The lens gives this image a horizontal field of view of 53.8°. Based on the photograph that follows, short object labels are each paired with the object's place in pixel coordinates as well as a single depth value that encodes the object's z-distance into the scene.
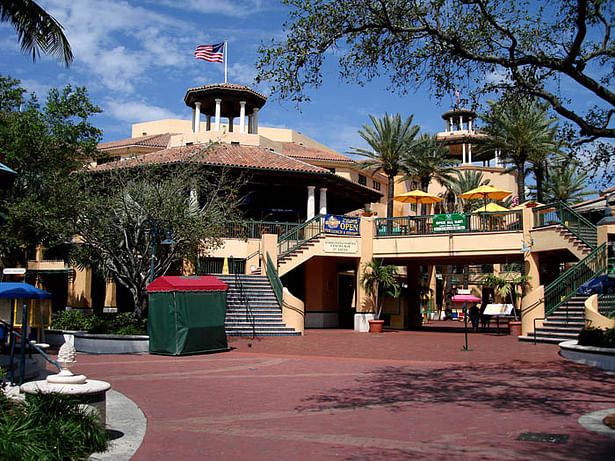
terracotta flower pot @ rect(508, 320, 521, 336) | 27.97
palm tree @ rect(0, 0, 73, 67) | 14.41
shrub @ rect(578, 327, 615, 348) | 16.48
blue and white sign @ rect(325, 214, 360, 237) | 29.95
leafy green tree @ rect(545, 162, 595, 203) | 50.84
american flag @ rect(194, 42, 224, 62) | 37.66
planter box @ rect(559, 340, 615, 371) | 15.61
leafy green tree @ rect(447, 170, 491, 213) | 56.75
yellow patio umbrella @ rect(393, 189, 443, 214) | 33.81
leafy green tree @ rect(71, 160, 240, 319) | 20.86
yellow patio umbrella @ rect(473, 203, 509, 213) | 34.78
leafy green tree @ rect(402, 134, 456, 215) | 43.50
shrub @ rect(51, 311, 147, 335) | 20.22
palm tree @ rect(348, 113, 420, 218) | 42.22
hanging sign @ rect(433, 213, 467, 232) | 29.48
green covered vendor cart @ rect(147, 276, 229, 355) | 18.14
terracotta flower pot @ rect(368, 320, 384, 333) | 29.22
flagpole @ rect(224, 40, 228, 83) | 39.19
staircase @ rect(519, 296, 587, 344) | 21.98
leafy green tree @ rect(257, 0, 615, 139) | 11.45
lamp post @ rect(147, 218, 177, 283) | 19.88
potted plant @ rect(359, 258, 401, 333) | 29.22
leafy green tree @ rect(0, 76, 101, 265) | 20.53
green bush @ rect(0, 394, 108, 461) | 5.94
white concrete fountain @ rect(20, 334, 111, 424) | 7.23
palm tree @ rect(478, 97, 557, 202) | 35.91
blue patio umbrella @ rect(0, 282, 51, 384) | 14.42
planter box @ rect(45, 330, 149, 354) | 18.80
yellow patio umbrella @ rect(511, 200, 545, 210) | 29.38
